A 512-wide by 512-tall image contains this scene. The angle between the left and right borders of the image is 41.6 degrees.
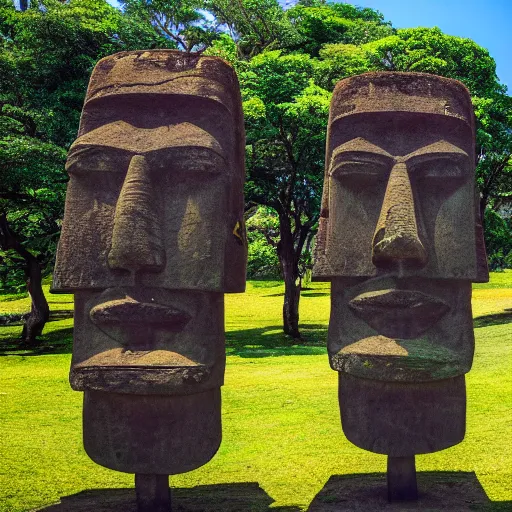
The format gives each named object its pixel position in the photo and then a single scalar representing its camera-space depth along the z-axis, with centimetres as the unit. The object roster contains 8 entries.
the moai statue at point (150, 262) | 397
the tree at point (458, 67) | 1528
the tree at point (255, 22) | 2225
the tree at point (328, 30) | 2272
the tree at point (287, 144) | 1328
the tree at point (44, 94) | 1198
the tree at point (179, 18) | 2156
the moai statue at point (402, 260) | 419
